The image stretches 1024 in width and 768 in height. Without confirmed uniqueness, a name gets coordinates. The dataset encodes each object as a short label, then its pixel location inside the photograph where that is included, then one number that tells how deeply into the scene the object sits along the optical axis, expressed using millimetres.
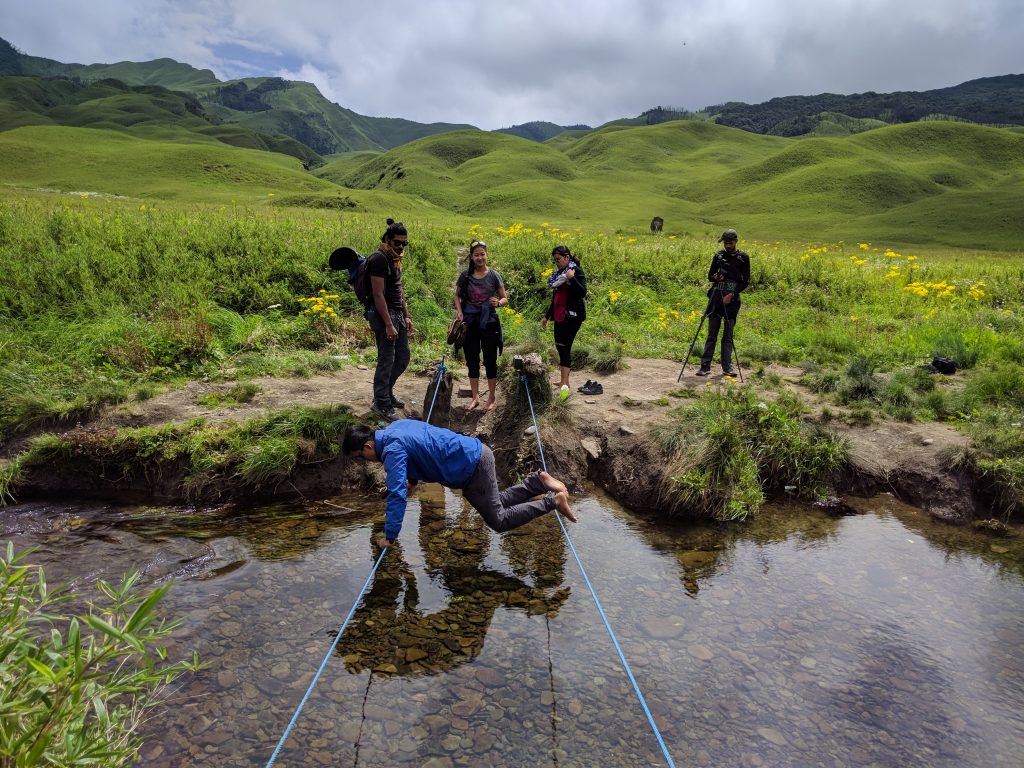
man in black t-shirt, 8289
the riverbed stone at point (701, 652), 5387
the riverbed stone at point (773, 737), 4488
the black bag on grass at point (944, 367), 11875
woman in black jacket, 10102
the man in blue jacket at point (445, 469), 5979
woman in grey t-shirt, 9328
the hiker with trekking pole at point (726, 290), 11633
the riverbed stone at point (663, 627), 5703
